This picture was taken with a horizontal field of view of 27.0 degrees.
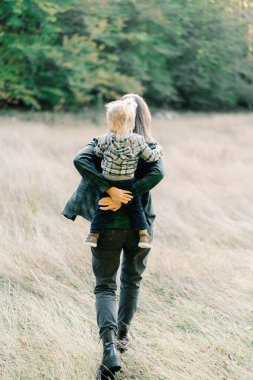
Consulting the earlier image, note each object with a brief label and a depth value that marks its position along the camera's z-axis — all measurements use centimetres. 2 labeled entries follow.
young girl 315
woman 324
